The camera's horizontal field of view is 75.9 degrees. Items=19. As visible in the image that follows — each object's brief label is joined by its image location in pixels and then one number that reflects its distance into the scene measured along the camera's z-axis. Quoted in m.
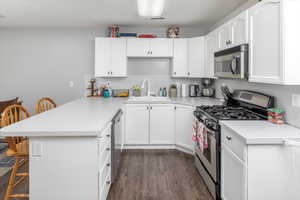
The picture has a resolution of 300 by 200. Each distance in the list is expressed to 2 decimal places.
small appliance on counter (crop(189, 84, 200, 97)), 3.81
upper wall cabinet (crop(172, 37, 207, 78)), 3.56
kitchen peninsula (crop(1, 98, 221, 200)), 1.55
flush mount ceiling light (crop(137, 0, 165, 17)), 2.39
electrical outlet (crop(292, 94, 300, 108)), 1.65
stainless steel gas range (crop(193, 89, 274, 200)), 1.96
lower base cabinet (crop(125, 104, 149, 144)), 3.34
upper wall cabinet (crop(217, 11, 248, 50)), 2.05
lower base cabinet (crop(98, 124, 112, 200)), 1.67
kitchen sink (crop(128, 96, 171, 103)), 3.35
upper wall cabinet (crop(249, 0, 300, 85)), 1.48
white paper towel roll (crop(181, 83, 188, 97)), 3.81
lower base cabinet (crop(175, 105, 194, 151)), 3.10
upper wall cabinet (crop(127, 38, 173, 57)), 3.64
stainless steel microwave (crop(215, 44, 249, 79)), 2.02
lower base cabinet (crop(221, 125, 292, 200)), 1.44
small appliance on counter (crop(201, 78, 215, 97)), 3.73
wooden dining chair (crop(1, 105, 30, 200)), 1.83
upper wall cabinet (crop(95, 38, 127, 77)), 3.63
